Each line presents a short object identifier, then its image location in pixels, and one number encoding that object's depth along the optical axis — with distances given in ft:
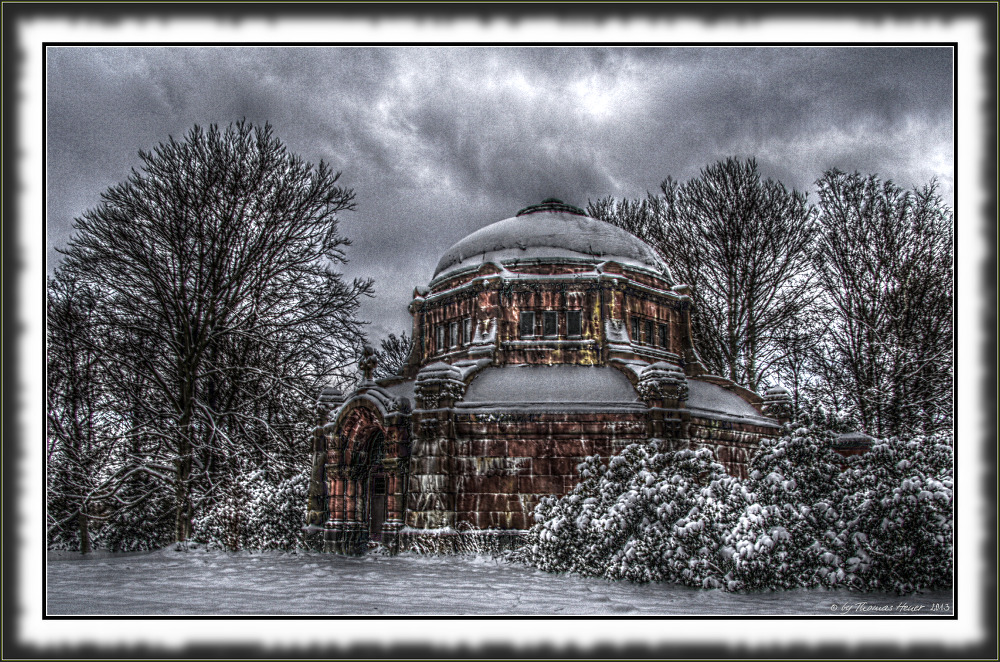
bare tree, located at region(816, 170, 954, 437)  74.13
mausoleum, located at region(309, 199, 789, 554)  63.10
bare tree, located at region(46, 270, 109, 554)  61.46
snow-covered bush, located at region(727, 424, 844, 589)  40.73
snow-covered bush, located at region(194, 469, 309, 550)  70.08
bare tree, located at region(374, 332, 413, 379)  143.02
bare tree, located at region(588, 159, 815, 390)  99.09
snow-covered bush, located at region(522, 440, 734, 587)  44.00
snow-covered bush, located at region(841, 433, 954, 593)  39.09
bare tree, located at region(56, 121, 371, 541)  65.57
